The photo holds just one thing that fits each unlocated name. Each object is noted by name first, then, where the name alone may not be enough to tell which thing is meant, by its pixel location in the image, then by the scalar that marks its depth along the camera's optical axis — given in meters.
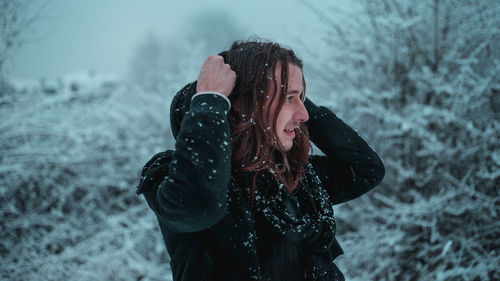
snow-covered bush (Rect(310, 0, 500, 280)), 3.15
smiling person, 0.88
